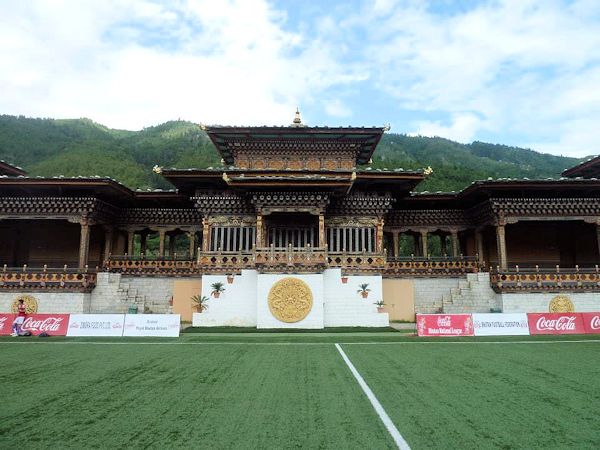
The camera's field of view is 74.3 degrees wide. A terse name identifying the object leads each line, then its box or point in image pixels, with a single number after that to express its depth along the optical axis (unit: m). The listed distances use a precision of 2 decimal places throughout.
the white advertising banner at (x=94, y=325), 15.98
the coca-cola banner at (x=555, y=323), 16.31
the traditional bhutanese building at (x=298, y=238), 20.17
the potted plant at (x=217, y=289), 20.16
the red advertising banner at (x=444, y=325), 16.11
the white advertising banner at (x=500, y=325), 16.09
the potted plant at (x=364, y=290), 20.25
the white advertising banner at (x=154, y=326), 16.16
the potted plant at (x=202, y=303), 20.02
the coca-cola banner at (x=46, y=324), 15.98
